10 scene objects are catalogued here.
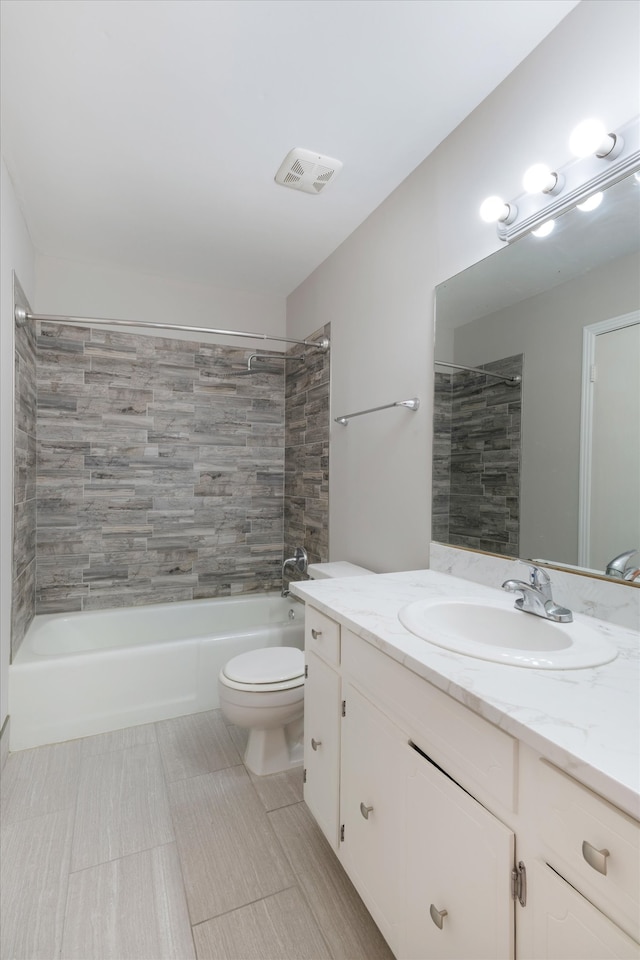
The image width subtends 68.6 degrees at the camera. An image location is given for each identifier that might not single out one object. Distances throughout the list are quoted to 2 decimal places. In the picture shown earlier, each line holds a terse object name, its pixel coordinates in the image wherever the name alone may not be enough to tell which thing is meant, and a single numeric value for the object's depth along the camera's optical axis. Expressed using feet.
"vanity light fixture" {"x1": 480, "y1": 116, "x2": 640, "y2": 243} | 3.77
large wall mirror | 3.87
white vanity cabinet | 2.01
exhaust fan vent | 6.13
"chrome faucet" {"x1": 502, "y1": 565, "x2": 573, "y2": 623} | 3.83
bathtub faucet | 9.35
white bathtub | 7.02
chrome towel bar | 6.38
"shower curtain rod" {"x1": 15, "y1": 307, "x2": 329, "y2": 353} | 7.68
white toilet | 6.12
